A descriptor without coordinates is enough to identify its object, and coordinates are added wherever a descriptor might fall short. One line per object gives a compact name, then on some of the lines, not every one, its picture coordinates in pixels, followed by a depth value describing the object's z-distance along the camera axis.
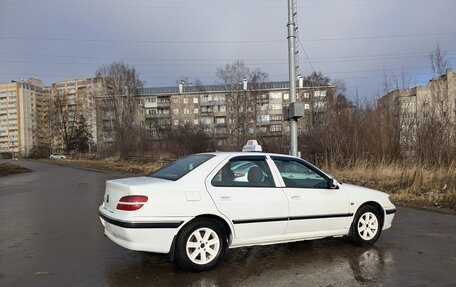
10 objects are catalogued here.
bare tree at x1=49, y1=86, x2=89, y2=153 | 87.81
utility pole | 13.32
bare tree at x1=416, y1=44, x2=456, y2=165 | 16.34
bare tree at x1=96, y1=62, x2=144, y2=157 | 66.75
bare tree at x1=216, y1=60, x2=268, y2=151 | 65.75
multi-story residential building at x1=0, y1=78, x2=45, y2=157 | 108.81
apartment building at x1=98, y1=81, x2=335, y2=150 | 65.12
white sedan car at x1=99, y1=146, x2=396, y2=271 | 5.24
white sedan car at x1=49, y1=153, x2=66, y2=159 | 83.75
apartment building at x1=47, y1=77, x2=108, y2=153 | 86.75
